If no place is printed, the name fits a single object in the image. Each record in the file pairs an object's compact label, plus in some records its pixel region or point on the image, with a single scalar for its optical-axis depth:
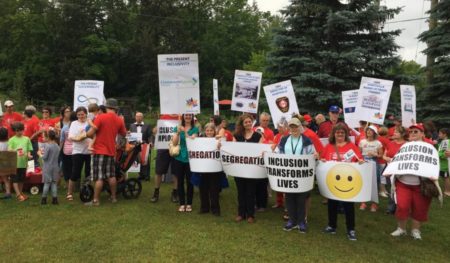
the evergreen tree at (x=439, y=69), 17.30
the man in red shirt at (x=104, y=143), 7.91
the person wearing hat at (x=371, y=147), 8.28
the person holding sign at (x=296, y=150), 6.65
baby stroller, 8.37
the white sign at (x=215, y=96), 14.64
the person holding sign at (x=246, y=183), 7.22
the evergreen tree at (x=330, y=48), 16.72
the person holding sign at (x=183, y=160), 7.93
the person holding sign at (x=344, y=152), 6.49
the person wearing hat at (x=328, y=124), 9.13
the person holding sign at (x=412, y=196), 6.48
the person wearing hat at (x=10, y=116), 10.08
